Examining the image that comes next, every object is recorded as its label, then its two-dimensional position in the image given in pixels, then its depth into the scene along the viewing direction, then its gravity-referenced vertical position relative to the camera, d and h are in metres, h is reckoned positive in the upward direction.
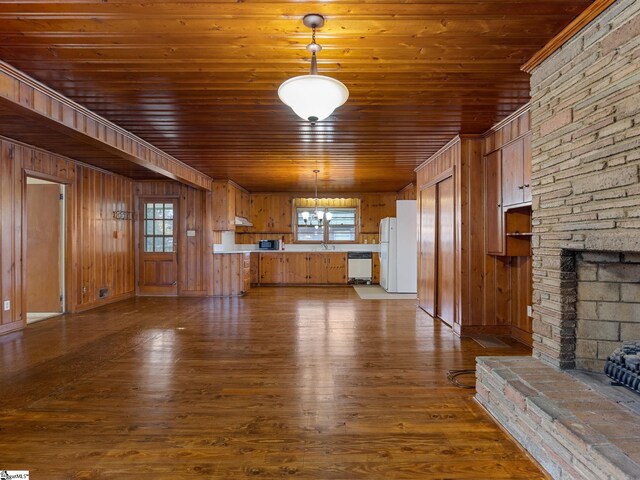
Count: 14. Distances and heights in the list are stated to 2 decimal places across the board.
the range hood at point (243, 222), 7.92 +0.45
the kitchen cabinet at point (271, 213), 9.12 +0.73
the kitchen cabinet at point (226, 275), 7.23 -0.69
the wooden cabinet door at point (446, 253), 4.55 -0.17
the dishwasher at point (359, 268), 9.03 -0.69
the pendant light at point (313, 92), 2.09 +0.90
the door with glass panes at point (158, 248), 7.26 -0.13
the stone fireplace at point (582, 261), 1.70 -0.13
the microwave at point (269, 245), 8.82 -0.10
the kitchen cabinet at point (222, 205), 7.17 +0.74
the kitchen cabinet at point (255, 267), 9.05 -0.66
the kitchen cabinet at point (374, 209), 9.12 +0.82
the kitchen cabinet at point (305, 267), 9.02 -0.67
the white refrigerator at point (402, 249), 7.27 -0.17
